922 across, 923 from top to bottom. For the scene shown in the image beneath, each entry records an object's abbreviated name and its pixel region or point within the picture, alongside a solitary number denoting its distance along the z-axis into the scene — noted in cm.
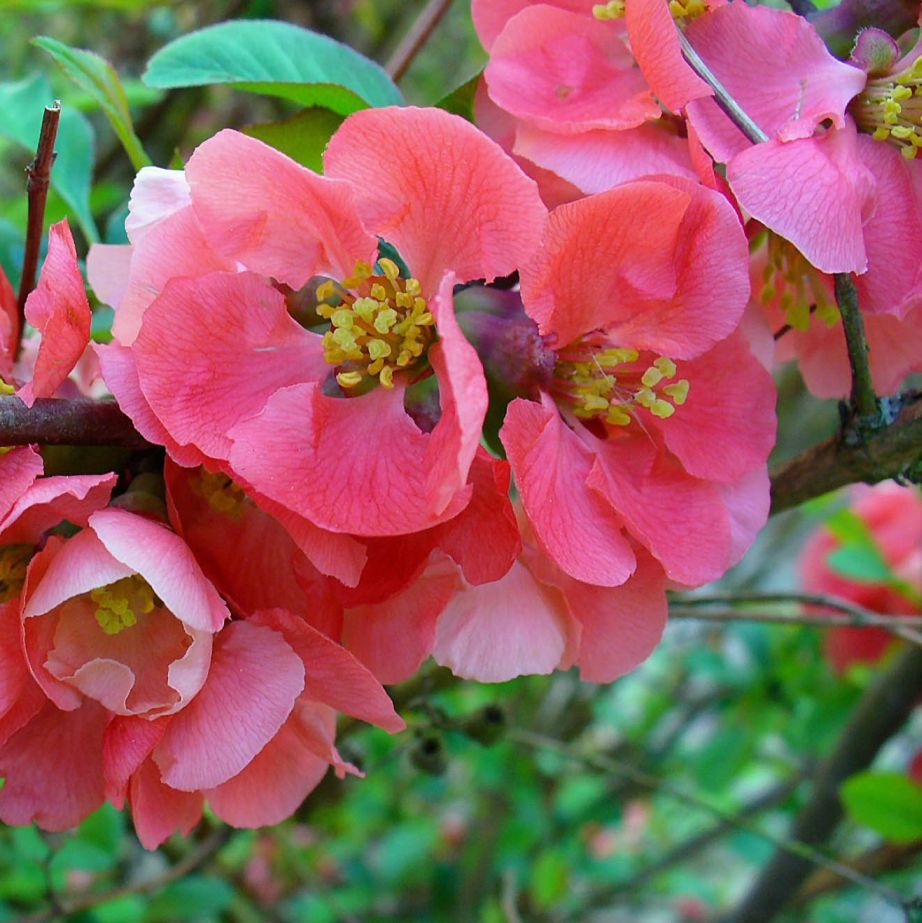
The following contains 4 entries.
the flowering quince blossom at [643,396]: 15
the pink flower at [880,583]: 33
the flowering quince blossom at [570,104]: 16
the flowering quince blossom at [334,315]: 14
